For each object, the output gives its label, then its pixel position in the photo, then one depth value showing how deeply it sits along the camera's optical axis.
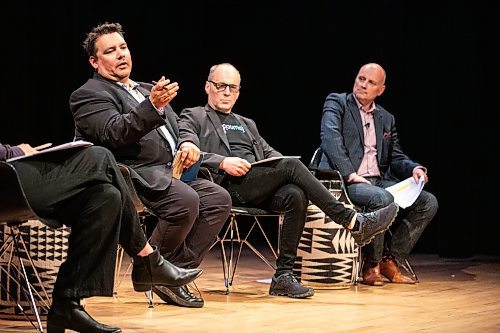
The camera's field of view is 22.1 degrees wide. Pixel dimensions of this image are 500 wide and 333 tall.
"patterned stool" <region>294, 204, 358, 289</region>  7.25
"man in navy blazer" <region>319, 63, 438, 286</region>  7.59
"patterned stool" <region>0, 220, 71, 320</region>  5.34
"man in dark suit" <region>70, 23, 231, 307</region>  5.48
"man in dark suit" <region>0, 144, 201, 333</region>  4.43
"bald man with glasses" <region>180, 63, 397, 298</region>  6.56
